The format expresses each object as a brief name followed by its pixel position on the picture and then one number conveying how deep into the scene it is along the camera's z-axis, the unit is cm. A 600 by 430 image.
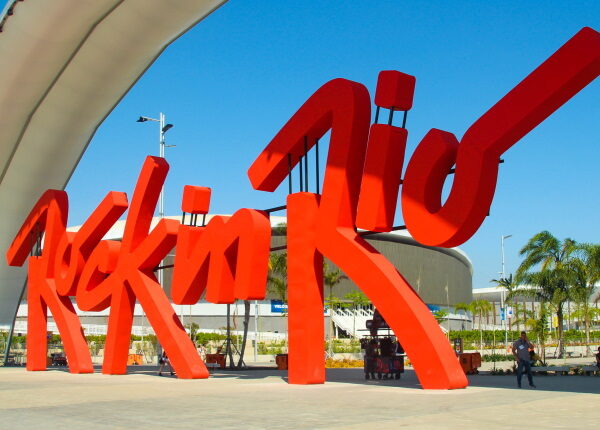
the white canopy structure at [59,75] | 2803
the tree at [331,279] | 5161
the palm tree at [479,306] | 8088
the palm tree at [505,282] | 6944
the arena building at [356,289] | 7654
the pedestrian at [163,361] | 2754
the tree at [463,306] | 8453
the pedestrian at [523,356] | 1884
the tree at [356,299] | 6719
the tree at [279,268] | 4762
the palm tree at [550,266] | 4119
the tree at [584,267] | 4109
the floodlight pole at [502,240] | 7281
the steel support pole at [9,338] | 3816
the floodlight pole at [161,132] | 4420
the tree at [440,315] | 7612
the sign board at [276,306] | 7981
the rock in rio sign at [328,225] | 1584
